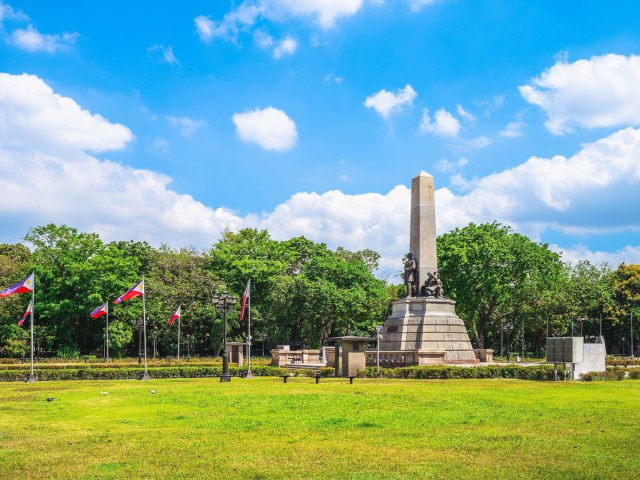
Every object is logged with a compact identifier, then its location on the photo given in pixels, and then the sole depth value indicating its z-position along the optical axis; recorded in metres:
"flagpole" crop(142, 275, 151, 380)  35.51
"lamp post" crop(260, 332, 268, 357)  65.10
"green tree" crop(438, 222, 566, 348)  54.16
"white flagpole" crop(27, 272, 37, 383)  34.56
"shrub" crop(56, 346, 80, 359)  56.40
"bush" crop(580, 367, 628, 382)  27.53
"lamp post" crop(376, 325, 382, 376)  33.66
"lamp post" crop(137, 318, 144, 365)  57.24
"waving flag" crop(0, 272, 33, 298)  36.03
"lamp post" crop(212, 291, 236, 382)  30.89
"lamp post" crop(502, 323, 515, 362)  73.36
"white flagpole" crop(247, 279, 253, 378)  35.26
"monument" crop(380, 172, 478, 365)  38.09
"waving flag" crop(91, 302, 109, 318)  41.22
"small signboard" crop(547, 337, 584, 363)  27.55
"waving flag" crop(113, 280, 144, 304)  38.16
